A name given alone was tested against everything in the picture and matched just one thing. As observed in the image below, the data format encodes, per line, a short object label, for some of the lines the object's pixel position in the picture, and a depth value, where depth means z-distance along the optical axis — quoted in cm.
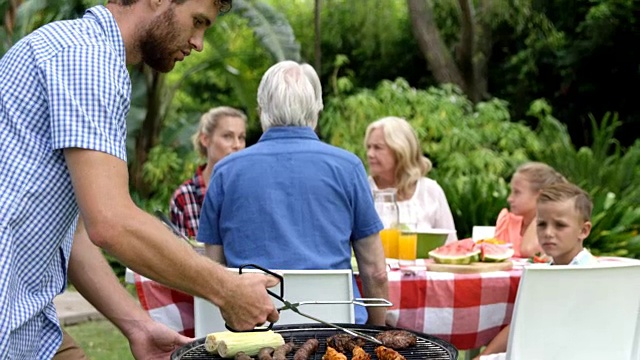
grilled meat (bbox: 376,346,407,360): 273
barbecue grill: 285
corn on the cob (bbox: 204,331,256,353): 285
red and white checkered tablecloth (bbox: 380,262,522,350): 453
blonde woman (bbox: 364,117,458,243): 649
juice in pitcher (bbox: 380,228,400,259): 488
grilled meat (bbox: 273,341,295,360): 278
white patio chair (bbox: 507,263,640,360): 389
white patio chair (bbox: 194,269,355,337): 390
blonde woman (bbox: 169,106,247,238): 642
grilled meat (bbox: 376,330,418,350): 288
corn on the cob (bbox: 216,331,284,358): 283
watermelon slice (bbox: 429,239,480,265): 468
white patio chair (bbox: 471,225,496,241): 639
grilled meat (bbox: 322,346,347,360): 270
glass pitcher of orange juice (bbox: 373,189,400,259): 485
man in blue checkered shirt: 215
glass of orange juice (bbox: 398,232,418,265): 480
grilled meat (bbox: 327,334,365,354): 288
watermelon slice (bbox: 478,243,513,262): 475
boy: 466
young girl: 615
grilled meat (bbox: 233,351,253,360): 276
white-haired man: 409
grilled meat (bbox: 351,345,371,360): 270
